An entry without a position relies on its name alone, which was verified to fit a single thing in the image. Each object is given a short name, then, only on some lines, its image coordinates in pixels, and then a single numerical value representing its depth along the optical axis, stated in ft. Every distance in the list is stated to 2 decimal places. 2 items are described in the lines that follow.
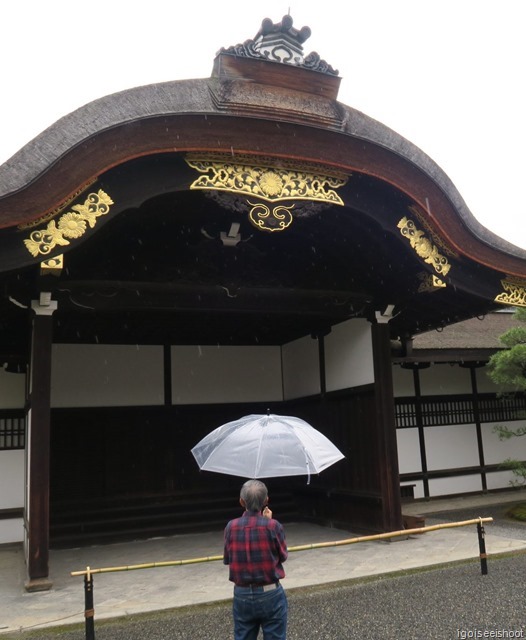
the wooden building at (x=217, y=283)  19.19
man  11.16
